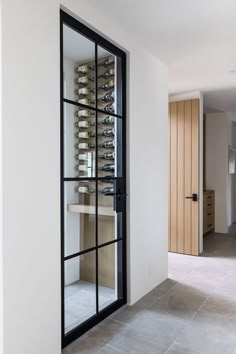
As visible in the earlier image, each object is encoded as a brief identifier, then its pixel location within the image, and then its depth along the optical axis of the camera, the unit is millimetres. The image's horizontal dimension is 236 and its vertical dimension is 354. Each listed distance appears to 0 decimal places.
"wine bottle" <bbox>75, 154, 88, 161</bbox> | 2527
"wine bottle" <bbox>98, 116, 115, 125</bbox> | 2844
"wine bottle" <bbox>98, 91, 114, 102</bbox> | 2807
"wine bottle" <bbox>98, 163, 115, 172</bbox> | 2821
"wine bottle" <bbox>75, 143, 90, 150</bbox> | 2536
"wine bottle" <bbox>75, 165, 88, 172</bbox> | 2512
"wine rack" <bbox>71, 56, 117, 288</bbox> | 2559
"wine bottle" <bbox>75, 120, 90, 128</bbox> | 2533
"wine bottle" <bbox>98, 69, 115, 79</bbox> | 2816
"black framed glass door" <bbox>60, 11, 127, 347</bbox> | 2418
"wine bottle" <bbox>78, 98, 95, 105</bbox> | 2558
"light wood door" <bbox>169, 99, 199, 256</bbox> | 5027
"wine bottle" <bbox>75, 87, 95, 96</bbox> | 2536
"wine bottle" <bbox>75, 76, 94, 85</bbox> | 2535
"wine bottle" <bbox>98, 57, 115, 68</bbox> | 2836
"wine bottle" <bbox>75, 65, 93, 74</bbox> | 2533
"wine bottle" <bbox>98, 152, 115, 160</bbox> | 2811
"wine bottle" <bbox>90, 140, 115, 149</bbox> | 2719
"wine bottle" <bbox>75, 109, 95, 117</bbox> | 2527
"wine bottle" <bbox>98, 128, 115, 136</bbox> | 2810
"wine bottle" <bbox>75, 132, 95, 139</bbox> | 2535
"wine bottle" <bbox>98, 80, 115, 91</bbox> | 2818
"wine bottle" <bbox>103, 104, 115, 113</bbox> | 2885
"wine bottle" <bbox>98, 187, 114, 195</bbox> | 2820
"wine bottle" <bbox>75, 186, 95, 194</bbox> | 2540
